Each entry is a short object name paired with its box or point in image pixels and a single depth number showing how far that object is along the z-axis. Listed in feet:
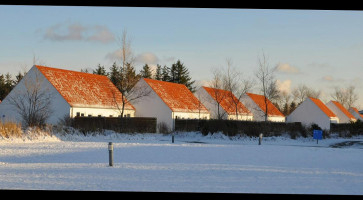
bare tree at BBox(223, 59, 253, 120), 191.51
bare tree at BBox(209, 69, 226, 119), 196.11
